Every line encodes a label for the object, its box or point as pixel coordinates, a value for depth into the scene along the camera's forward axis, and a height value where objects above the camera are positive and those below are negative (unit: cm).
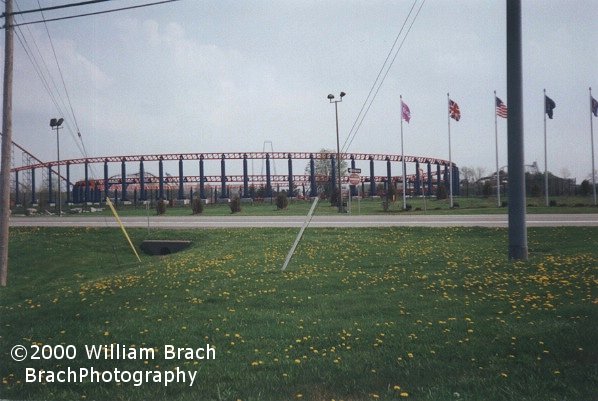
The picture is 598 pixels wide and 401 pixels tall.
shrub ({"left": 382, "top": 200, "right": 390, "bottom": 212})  3736 -67
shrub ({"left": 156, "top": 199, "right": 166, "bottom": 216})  4109 -61
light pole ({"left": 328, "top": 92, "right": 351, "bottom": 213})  3198 +639
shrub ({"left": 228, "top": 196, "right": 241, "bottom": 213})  4000 -41
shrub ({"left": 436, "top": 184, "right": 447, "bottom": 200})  5397 +31
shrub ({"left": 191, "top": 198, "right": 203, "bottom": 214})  3972 -49
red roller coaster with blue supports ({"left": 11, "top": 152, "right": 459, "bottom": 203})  7138 +407
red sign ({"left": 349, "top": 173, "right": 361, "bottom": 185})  3015 +127
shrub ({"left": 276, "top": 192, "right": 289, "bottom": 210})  4340 -26
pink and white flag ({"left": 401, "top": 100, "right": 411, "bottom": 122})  3719 +688
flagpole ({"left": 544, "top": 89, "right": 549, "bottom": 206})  3559 +177
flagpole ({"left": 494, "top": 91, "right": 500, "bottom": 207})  3753 +530
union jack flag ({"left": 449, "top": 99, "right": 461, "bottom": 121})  3684 +680
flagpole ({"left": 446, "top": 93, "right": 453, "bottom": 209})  3705 +675
